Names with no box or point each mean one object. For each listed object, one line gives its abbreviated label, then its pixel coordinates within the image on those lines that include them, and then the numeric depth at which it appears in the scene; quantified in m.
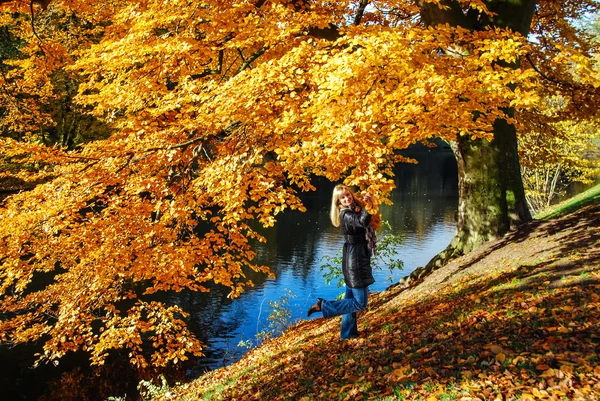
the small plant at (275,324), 12.93
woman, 5.29
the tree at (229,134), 4.99
